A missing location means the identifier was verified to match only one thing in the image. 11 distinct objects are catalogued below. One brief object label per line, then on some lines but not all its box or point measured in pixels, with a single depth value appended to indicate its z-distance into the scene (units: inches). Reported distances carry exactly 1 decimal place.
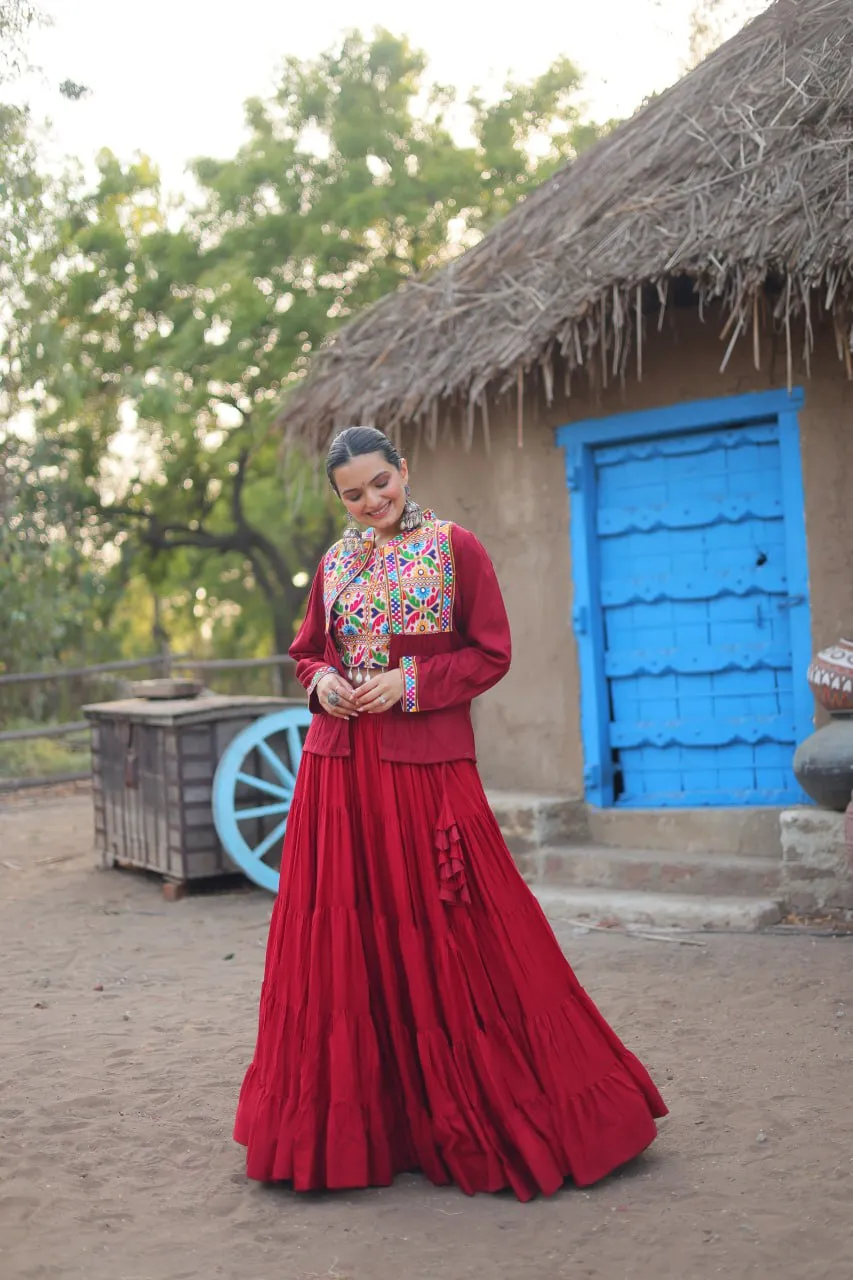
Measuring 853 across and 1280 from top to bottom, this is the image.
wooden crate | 258.5
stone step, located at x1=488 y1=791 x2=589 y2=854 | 243.8
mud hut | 218.7
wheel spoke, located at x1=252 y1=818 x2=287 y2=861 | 255.6
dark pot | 201.9
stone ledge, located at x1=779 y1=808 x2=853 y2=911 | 207.3
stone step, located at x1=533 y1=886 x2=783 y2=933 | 209.5
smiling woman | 110.1
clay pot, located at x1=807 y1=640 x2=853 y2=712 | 205.6
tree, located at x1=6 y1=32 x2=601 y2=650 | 647.1
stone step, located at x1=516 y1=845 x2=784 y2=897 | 219.6
